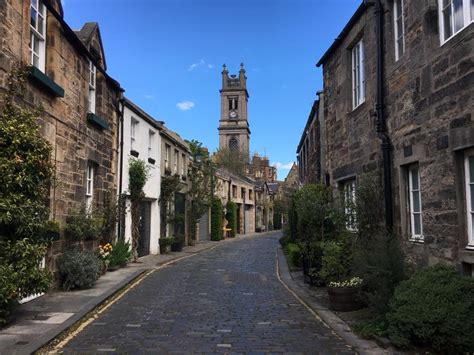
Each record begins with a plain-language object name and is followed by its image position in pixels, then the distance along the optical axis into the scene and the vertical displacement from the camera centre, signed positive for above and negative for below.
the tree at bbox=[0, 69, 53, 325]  6.73 +0.28
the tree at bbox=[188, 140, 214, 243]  25.59 +2.08
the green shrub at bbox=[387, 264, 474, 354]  5.16 -1.10
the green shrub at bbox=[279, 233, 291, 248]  22.02 -1.10
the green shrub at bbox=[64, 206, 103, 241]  10.64 -0.11
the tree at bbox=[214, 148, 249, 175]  60.83 +8.01
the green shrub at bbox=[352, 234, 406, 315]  6.62 -0.78
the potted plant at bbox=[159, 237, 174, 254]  20.42 -1.03
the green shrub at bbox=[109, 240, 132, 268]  13.71 -1.04
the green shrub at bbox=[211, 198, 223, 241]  32.59 -0.13
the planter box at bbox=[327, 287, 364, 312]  8.06 -1.41
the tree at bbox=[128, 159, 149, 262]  16.48 +1.14
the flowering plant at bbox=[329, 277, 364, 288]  8.14 -1.17
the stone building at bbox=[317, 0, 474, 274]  6.30 +1.73
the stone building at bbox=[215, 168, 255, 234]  38.45 +2.19
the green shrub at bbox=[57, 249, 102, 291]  10.12 -1.09
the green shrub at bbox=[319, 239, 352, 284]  8.92 -0.87
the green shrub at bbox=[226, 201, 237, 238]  39.03 +0.25
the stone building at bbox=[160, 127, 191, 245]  21.39 +2.42
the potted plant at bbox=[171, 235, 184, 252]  21.95 -1.17
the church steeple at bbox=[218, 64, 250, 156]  83.62 +19.68
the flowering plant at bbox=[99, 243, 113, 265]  12.77 -0.88
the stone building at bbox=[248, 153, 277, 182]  69.41 +8.36
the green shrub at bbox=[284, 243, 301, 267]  15.04 -1.25
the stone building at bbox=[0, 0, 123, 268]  8.16 +2.80
